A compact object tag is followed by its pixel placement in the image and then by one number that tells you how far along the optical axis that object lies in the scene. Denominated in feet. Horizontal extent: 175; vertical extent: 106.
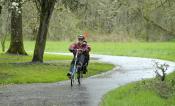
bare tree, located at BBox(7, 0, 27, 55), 145.69
